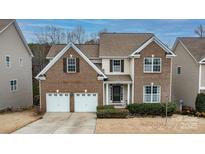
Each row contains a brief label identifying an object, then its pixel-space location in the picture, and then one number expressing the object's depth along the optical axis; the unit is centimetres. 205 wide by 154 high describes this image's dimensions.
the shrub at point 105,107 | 1052
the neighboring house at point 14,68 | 1122
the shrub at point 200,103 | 1074
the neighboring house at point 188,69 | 1177
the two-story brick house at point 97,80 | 1097
